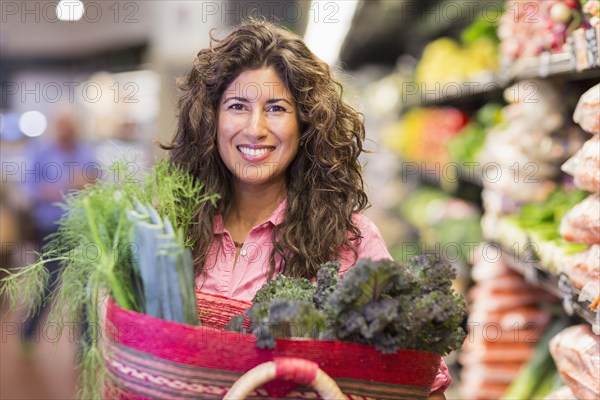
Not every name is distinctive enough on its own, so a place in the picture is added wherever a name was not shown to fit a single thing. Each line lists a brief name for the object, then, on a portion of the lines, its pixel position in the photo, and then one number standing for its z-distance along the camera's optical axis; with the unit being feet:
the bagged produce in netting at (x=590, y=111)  8.00
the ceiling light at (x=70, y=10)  36.55
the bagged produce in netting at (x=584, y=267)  7.83
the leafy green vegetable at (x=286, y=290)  5.90
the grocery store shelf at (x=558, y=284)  7.75
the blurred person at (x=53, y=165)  20.67
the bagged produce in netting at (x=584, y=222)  7.98
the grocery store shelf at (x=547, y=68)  9.25
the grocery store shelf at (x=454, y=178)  17.22
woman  7.30
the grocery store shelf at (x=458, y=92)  14.34
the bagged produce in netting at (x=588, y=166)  8.05
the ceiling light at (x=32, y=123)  66.08
